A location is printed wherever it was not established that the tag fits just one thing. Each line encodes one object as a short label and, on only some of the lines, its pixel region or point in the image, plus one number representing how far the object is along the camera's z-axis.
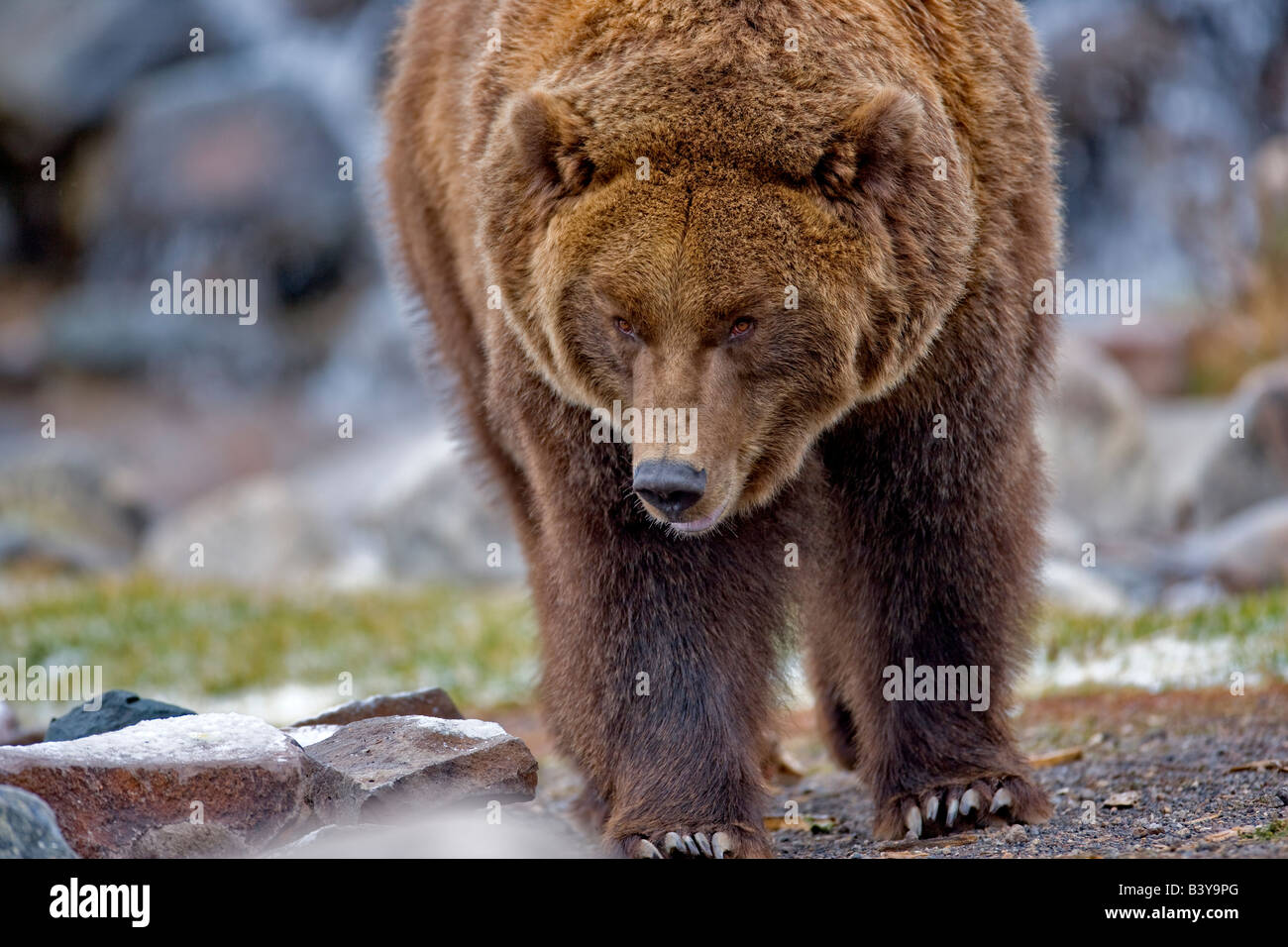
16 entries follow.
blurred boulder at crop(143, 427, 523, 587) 13.86
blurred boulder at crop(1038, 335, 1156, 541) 13.86
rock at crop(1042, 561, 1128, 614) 10.43
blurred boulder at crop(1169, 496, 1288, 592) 10.26
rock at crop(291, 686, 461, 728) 5.17
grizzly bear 4.21
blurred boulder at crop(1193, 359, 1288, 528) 12.10
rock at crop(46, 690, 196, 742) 4.83
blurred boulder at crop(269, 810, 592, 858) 3.96
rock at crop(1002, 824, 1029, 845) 4.43
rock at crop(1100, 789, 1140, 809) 4.90
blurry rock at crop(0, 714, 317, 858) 3.85
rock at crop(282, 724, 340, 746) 4.82
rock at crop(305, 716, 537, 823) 4.18
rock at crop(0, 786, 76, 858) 3.41
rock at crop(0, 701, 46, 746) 6.53
